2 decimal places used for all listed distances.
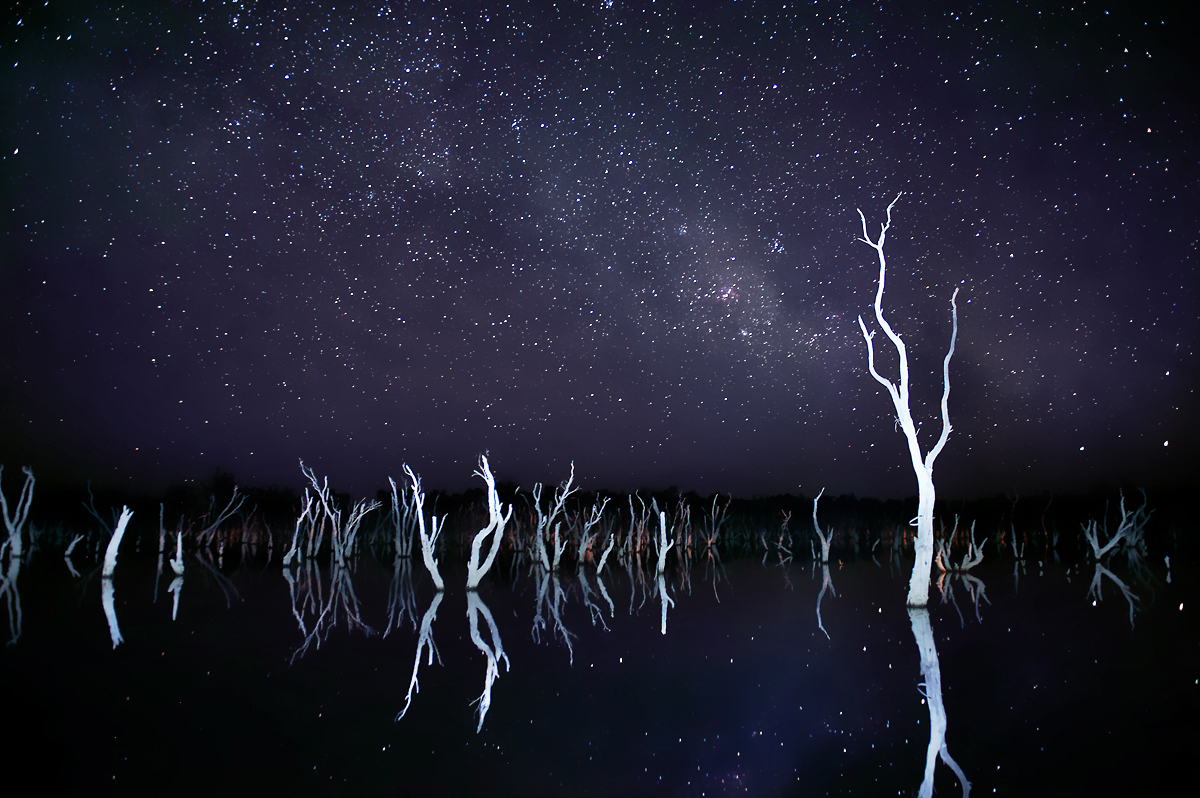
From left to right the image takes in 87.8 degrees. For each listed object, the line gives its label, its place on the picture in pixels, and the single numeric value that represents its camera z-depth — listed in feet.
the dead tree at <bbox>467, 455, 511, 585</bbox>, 46.85
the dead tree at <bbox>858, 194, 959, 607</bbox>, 33.19
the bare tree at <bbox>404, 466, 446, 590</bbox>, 47.91
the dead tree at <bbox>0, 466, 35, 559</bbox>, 75.61
